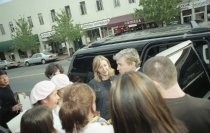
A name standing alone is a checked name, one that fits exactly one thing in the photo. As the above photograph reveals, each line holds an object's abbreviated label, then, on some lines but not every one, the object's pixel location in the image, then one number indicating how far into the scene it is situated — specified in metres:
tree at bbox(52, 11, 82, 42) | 20.05
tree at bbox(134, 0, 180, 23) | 16.57
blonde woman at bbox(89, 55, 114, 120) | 2.65
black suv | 2.23
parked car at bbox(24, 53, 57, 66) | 18.76
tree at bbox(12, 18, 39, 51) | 22.50
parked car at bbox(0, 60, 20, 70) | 21.26
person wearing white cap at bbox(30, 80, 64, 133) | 2.17
